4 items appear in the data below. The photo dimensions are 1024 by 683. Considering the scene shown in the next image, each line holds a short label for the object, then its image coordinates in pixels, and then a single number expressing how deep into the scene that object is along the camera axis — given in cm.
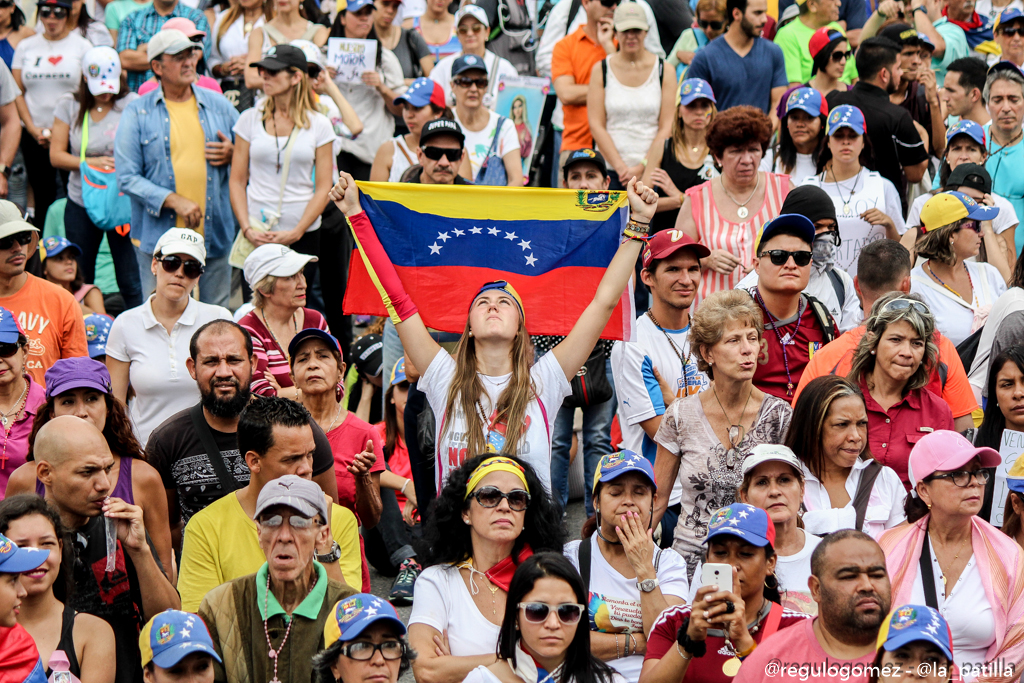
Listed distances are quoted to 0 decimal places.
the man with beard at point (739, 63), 1873
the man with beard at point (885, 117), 1734
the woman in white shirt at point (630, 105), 1800
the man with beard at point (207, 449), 1134
